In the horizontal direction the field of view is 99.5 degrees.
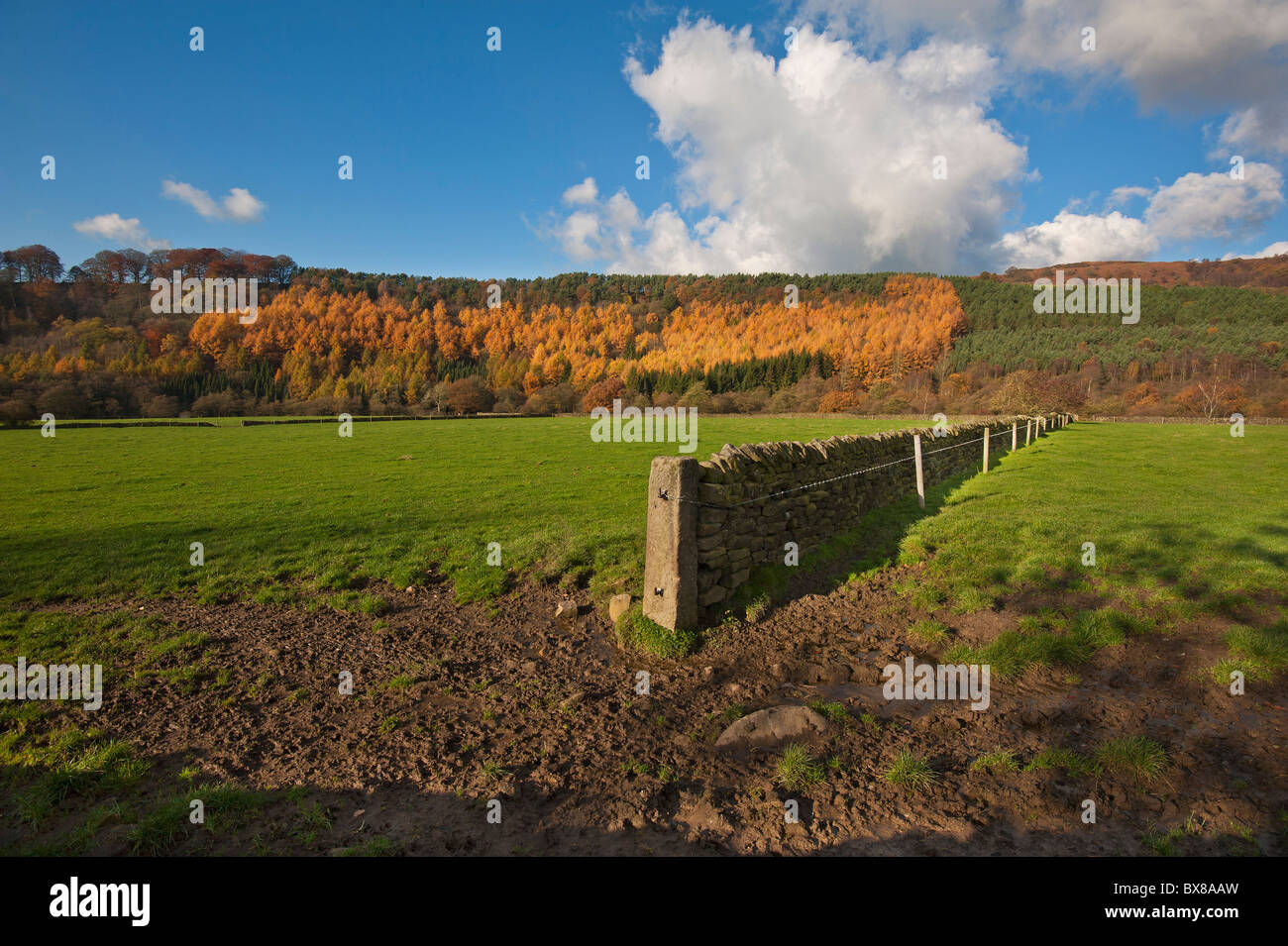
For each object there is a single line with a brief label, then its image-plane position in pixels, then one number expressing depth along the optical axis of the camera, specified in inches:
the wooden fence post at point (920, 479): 496.4
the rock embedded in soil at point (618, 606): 275.4
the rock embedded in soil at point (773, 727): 174.4
